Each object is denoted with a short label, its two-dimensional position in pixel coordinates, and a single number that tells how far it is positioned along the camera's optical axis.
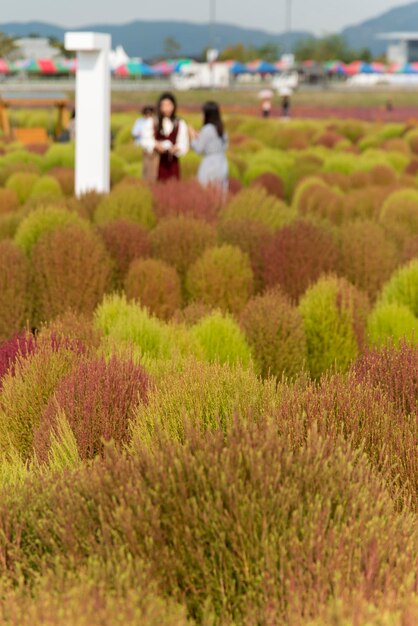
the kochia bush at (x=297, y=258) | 10.80
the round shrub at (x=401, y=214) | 12.74
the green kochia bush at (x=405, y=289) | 9.47
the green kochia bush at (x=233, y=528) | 3.48
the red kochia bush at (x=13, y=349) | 6.84
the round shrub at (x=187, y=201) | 13.53
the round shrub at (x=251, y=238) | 11.10
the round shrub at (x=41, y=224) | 11.52
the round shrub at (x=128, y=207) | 13.41
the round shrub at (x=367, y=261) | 11.26
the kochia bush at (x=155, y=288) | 10.02
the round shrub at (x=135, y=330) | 7.20
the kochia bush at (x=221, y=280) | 10.34
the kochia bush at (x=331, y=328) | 8.57
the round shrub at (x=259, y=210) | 13.26
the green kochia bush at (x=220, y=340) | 7.47
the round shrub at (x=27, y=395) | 5.93
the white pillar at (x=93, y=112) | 15.80
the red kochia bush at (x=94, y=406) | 5.45
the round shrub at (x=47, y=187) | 17.12
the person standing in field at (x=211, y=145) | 16.79
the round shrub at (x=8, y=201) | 16.78
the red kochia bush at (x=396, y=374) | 5.62
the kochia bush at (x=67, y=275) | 10.44
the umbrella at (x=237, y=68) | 138.58
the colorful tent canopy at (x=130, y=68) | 88.37
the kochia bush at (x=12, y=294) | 10.15
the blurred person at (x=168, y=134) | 16.41
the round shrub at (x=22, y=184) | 17.82
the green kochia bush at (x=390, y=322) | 8.56
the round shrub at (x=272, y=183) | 20.11
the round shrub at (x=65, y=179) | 18.53
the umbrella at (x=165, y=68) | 130.01
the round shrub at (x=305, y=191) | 17.31
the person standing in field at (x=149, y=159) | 17.17
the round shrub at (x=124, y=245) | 11.05
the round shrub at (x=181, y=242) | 11.23
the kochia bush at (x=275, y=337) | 8.24
